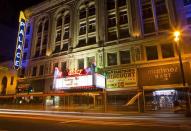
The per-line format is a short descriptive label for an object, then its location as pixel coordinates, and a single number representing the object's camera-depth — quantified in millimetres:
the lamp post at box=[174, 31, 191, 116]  14588
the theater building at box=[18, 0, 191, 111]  22281
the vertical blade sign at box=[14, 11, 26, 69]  33344
